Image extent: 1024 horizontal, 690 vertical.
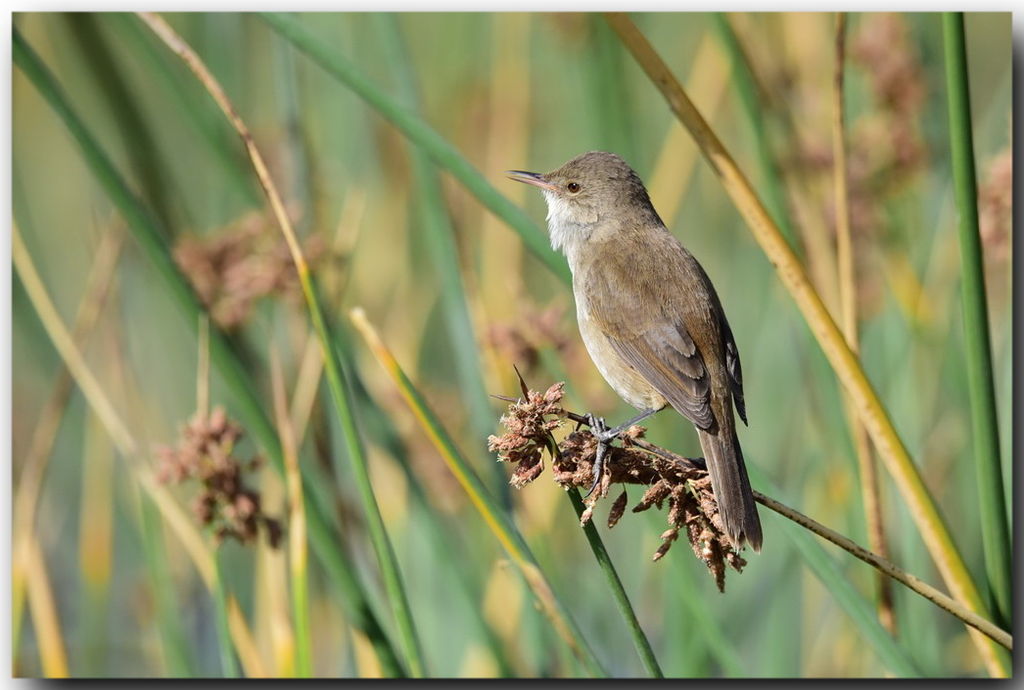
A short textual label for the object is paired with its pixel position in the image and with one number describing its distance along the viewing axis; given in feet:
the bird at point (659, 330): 14.92
